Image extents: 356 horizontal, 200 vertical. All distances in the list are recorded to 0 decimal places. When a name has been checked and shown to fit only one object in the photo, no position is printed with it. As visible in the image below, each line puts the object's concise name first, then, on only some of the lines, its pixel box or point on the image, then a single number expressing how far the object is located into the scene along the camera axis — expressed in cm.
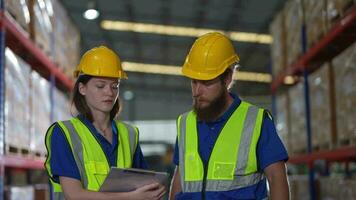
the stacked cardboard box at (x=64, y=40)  761
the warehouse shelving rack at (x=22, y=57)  463
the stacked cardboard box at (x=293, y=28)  676
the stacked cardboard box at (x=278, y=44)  771
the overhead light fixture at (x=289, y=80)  784
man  252
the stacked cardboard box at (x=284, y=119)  765
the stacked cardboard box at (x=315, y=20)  569
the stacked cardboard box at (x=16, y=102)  500
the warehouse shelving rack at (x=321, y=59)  490
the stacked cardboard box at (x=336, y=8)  483
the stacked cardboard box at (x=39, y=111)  611
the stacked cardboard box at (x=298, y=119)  688
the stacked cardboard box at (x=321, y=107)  566
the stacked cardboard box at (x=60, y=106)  766
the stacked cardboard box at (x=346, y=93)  488
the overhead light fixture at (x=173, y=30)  1395
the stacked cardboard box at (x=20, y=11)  501
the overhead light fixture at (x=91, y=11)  1226
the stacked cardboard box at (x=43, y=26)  630
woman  267
